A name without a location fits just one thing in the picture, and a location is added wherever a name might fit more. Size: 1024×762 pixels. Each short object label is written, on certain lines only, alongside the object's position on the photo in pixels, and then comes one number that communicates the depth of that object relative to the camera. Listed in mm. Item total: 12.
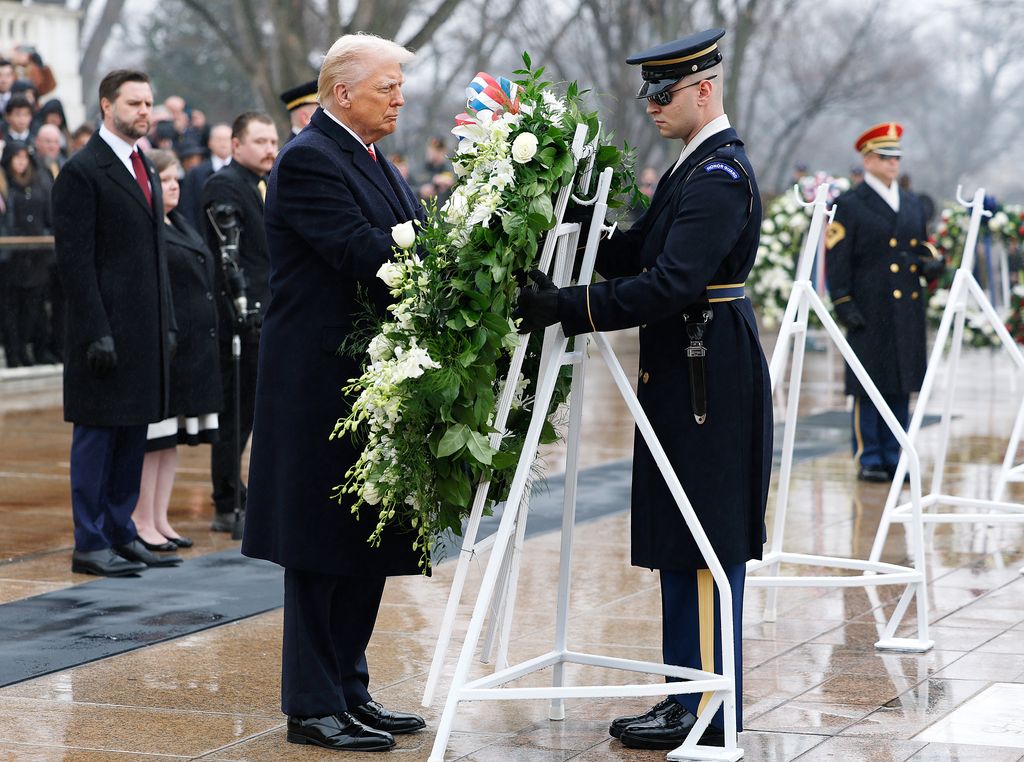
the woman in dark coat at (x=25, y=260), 28984
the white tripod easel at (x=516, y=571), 9086
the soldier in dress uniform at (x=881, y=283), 20812
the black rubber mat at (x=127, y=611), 11602
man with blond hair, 9430
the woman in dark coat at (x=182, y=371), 15742
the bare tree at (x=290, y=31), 34875
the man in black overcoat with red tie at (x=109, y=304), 14125
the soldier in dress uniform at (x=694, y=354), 9305
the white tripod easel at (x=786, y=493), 12062
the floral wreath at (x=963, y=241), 29625
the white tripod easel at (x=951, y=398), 14000
